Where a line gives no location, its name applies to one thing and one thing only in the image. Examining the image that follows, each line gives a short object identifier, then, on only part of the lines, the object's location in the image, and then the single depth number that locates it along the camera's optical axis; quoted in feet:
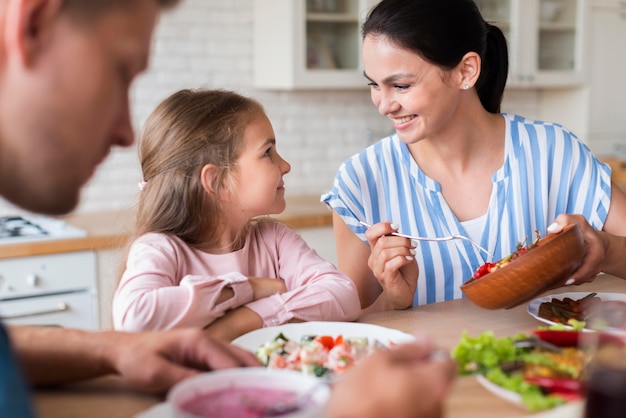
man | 2.76
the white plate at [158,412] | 3.31
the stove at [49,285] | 9.56
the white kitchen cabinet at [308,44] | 12.45
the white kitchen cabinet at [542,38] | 14.46
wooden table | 3.51
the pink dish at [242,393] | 2.87
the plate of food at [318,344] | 3.94
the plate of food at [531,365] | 3.47
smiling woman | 7.08
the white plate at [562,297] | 5.23
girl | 5.65
